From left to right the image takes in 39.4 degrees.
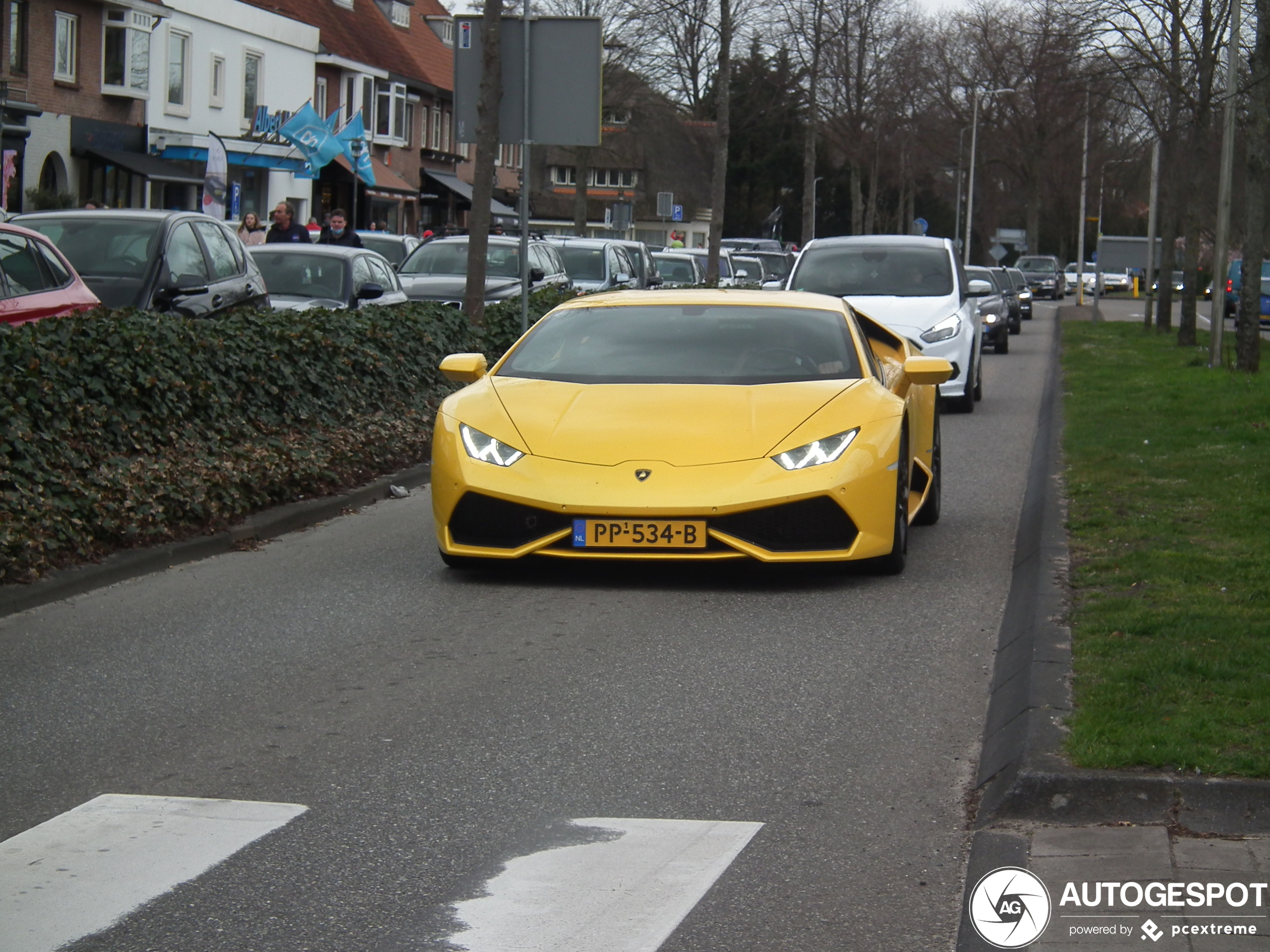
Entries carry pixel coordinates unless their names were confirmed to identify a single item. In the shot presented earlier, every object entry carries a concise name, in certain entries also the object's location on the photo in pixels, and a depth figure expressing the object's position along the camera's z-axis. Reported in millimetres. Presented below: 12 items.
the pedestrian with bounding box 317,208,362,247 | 24125
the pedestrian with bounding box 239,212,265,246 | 24562
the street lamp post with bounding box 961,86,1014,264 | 71312
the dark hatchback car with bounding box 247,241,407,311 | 17344
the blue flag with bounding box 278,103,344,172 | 38812
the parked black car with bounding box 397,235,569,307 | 21609
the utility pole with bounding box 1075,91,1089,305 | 65500
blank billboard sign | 15539
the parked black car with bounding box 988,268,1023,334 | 41250
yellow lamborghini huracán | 7961
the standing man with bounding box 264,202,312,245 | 22172
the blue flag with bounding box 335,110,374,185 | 40156
